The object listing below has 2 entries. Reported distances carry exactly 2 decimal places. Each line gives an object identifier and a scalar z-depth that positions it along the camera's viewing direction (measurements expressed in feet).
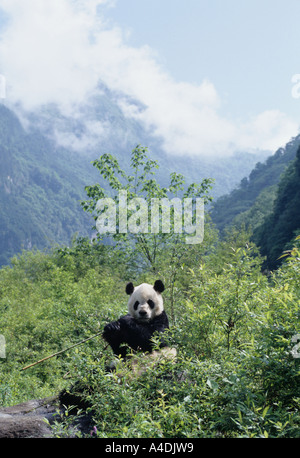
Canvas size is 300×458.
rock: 14.05
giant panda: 17.70
